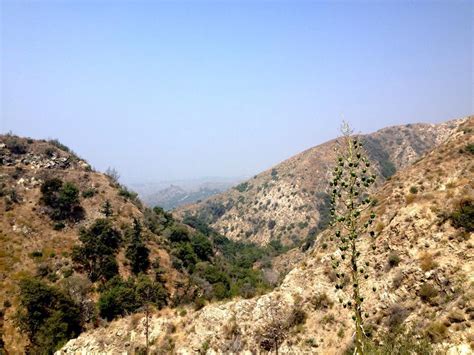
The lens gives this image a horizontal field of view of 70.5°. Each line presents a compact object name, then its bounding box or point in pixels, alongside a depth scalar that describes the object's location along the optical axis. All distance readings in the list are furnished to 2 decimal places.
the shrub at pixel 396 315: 21.95
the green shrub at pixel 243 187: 188.14
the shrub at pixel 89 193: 66.25
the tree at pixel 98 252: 49.47
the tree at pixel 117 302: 40.00
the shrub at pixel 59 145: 90.69
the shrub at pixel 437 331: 18.03
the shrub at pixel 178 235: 70.56
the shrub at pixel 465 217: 24.28
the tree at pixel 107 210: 63.20
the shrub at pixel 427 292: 22.08
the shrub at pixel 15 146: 76.06
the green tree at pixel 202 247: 70.69
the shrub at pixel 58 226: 56.28
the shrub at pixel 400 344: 16.39
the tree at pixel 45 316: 35.56
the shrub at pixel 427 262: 23.58
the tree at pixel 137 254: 52.97
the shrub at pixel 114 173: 103.39
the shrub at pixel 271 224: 133.88
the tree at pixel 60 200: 59.53
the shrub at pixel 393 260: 26.31
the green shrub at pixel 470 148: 33.88
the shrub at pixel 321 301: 26.79
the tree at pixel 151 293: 40.33
